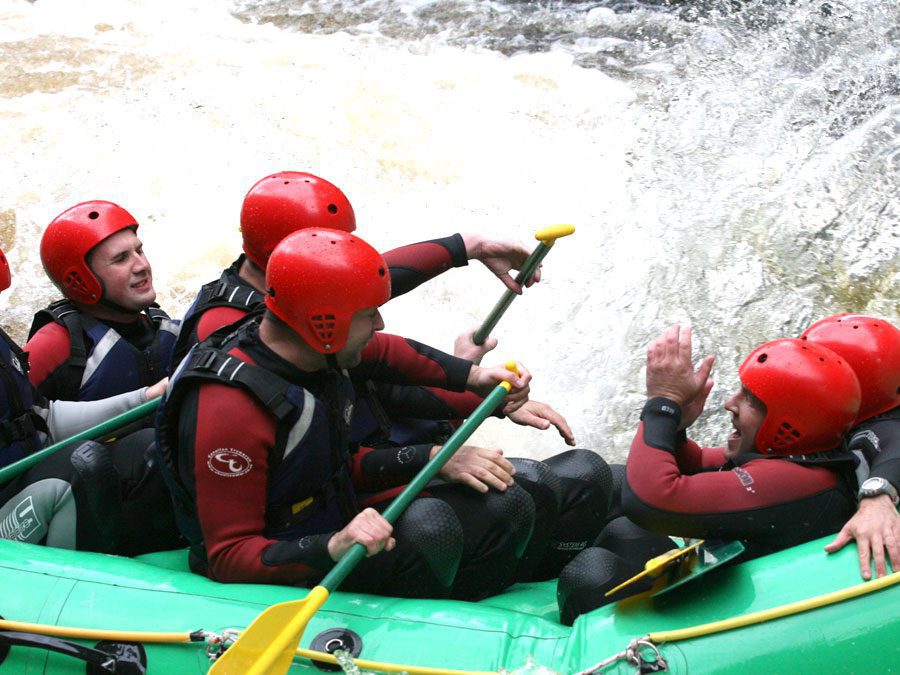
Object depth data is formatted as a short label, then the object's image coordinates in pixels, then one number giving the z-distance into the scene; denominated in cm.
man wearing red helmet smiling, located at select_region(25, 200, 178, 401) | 638
